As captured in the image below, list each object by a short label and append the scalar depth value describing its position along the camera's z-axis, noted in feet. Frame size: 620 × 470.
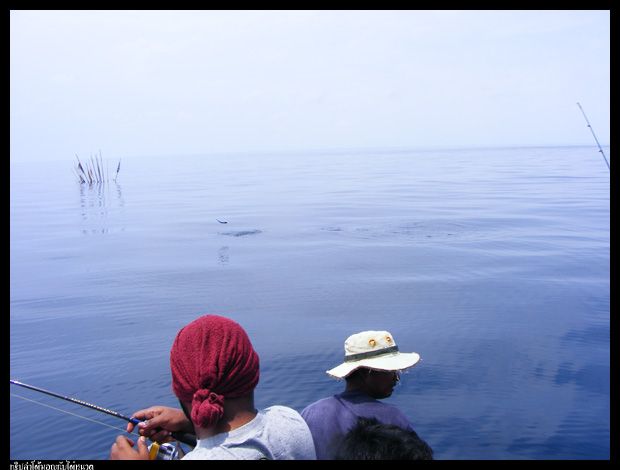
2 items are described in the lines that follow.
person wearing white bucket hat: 9.45
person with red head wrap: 6.82
